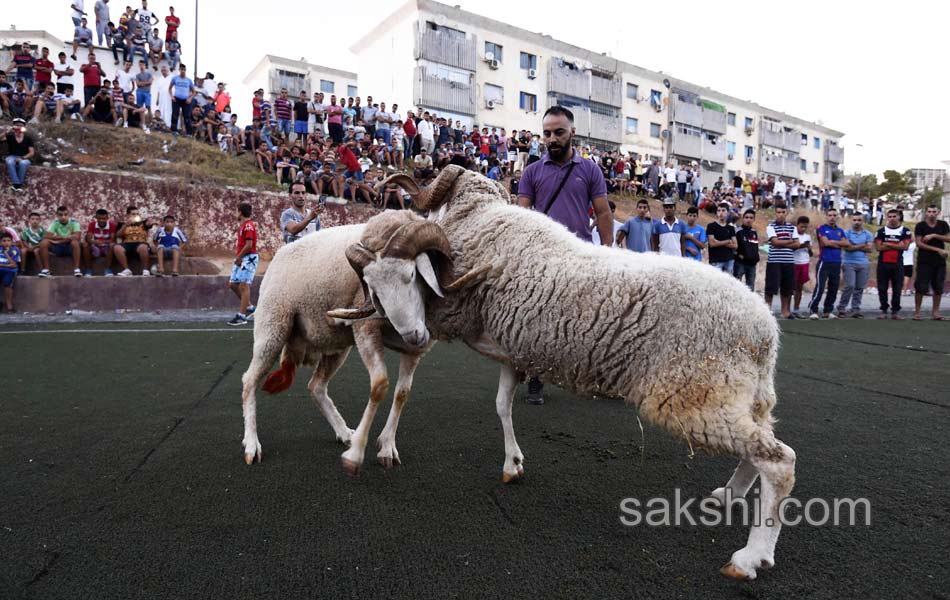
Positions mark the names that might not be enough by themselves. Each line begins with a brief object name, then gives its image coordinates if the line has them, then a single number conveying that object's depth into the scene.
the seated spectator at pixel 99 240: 10.89
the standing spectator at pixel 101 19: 17.91
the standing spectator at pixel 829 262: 10.64
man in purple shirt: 3.87
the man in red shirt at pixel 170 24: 18.11
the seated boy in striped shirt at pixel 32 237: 10.50
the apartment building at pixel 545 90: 31.64
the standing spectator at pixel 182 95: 15.89
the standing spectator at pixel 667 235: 7.32
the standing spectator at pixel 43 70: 14.50
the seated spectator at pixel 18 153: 12.05
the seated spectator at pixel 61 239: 10.53
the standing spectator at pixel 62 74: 15.37
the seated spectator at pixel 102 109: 15.23
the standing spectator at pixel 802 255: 10.79
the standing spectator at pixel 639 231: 7.22
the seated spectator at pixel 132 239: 10.98
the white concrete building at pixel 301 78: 40.12
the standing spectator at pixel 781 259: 10.48
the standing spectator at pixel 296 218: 7.07
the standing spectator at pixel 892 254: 10.53
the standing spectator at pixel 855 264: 10.63
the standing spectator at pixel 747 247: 10.09
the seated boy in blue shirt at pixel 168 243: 11.02
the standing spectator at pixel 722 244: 9.42
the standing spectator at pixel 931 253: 10.12
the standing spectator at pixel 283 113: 17.34
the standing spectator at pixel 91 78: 14.81
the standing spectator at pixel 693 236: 8.04
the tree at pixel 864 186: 57.56
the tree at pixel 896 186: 57.10
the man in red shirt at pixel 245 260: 7.94
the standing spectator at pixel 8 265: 9.68
